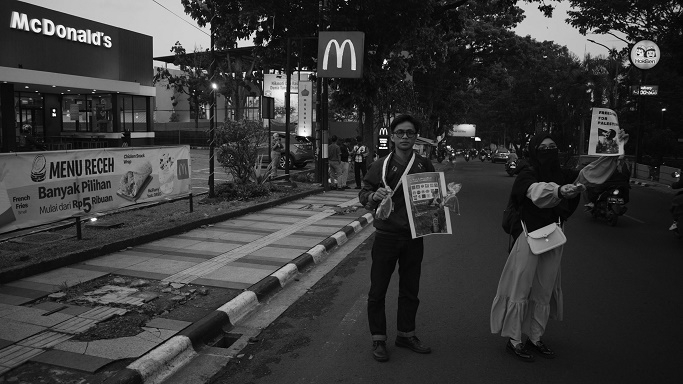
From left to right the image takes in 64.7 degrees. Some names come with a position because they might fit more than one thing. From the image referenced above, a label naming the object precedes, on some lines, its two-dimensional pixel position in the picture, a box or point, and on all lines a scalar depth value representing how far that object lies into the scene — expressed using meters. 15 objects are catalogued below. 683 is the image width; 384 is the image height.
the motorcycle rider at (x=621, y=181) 11.30
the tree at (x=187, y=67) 32.16
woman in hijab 4.28
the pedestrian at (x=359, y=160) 19.06
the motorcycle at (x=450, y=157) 47.53
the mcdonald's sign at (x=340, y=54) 15.75
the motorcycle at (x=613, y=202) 11.26
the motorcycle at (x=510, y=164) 26.57
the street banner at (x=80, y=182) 7.02
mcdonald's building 24.03
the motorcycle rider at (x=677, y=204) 9.16
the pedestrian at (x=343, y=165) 18.31
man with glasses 4.39
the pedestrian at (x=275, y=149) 15.29
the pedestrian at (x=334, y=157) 18.09
